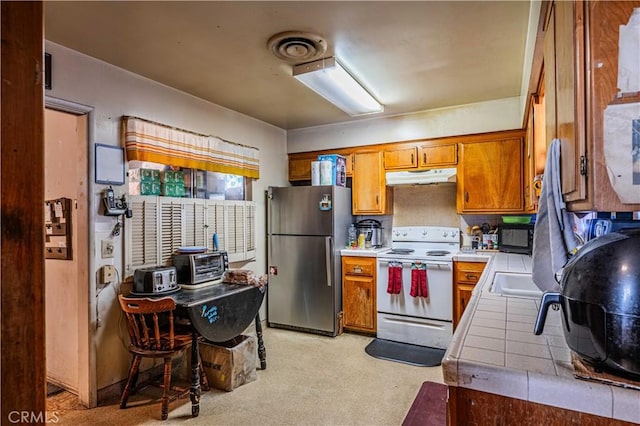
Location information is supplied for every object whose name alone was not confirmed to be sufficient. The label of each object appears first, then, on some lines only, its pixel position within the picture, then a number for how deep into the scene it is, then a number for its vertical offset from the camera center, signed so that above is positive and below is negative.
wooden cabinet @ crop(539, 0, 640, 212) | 0.86 +0.30
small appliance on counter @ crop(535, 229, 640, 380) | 0.81 -0.22
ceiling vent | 2.18 +1.08
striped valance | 2.71 +0.60
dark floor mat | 3.16 -1.29
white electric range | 3.44 -0.84
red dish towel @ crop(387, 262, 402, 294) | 3.59 -0.65
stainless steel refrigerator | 3.85 -0.43
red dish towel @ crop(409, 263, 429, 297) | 3.48 -0.65
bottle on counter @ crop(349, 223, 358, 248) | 4.19 -0.26
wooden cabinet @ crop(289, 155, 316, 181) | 4.51 +0.60
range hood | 3.69 +0.39
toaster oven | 2.82 -0.41
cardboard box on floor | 2.68 -1.11
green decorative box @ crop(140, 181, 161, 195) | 2.87 +0.24
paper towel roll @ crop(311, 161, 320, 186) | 4.00 +0.47
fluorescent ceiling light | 2.49 +1.00
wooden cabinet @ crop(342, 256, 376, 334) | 3.80 -0.84
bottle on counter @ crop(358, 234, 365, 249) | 4.11 -0.31
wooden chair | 2.29 -0.82
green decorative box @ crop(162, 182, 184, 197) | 3.03 +0.24
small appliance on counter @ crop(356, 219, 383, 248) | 4.21 -0.19
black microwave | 3.38 -0.24
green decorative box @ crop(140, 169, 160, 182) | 2.88 +0.34
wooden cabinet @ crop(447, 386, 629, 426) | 0.89 -0.52
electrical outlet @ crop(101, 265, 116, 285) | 2.54 -0.40
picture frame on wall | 2.54 +0.39
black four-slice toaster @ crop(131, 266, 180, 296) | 2.55 -0.46
